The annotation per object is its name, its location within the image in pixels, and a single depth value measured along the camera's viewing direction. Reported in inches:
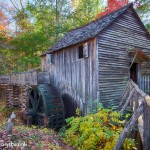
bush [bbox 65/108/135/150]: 180.9
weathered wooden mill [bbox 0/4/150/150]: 346.0
